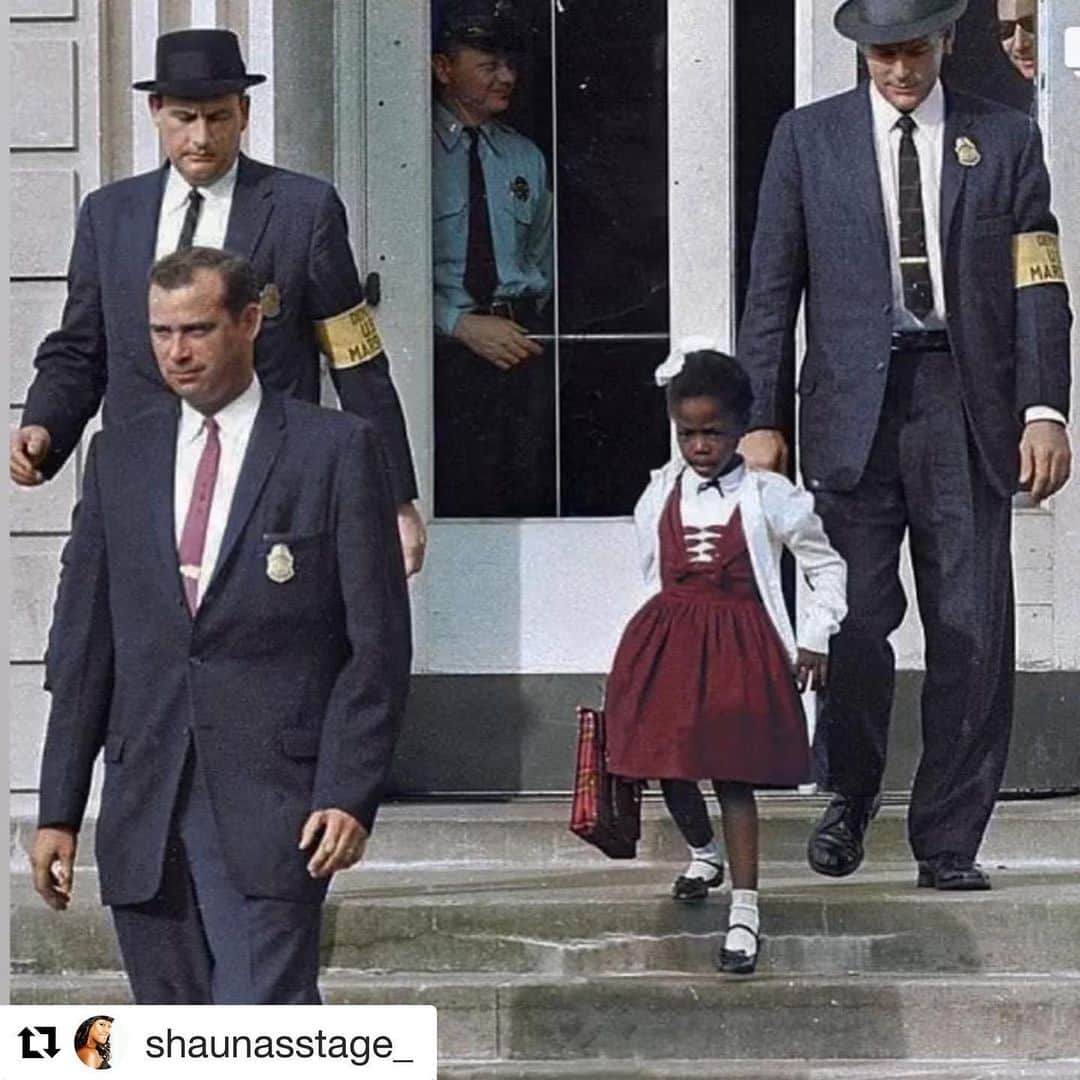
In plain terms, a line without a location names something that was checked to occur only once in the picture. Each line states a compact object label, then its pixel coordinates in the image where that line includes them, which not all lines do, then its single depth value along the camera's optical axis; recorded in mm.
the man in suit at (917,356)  11656
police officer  12656
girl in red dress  11391
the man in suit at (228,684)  10180
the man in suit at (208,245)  11195
